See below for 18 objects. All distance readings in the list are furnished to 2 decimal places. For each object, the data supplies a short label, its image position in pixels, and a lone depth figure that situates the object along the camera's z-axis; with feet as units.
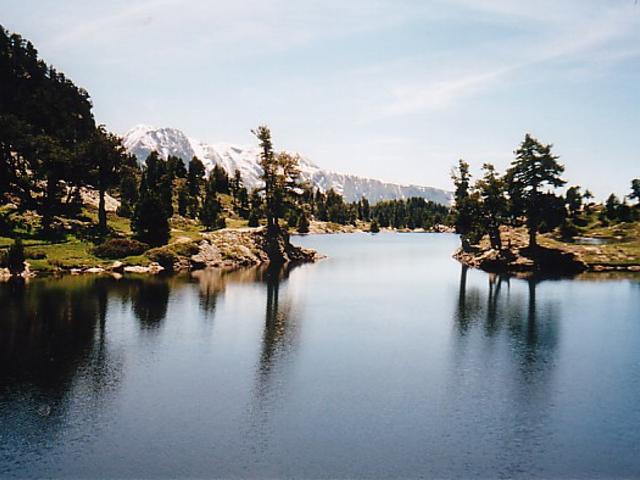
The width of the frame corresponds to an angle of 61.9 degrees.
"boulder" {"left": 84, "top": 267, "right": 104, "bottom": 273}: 266.57
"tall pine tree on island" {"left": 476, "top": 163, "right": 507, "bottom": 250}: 357.61
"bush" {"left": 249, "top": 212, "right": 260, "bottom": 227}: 464.73
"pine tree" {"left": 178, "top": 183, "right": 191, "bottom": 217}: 476.54
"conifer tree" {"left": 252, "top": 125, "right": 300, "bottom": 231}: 369.09
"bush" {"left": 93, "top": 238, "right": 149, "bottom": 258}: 286.05
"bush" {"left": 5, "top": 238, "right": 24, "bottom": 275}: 243.81
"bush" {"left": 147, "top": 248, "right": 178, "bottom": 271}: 293.72
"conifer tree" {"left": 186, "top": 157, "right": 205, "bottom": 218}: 487.70
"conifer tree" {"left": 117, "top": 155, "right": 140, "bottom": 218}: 330.95
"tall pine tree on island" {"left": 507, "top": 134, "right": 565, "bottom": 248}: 333.42
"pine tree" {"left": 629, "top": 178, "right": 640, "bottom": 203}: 569.64
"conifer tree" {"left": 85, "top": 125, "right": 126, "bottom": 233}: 314.14
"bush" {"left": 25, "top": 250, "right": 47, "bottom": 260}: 261.24
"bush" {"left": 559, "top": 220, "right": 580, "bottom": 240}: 493.40
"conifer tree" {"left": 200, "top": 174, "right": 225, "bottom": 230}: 425.69
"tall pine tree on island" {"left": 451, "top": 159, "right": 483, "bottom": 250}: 370.12
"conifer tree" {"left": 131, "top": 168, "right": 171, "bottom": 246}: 306.35
